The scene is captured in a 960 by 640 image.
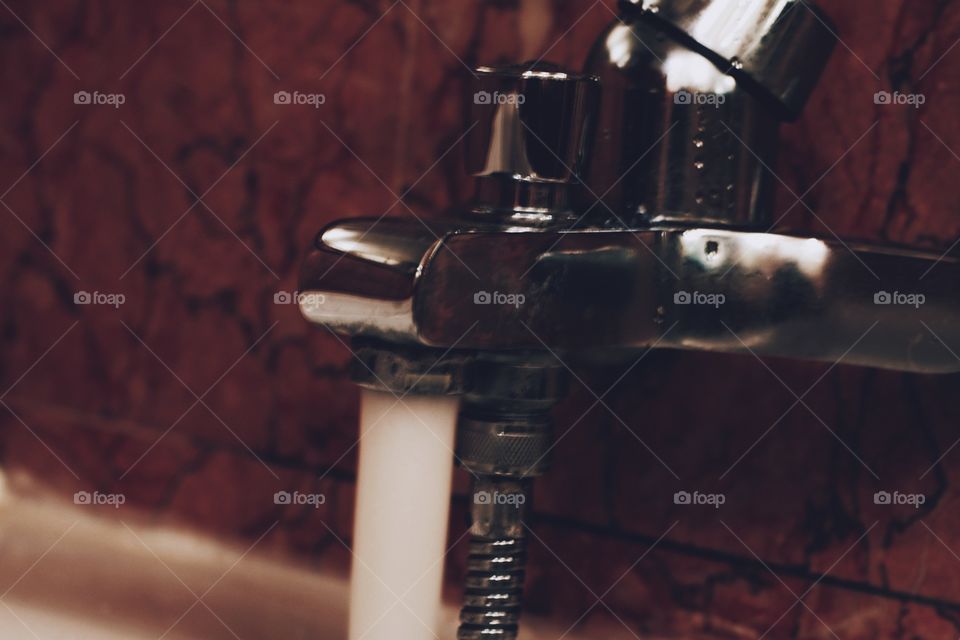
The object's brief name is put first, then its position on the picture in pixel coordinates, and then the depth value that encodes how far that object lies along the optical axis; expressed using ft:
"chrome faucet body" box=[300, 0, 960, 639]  1.93
